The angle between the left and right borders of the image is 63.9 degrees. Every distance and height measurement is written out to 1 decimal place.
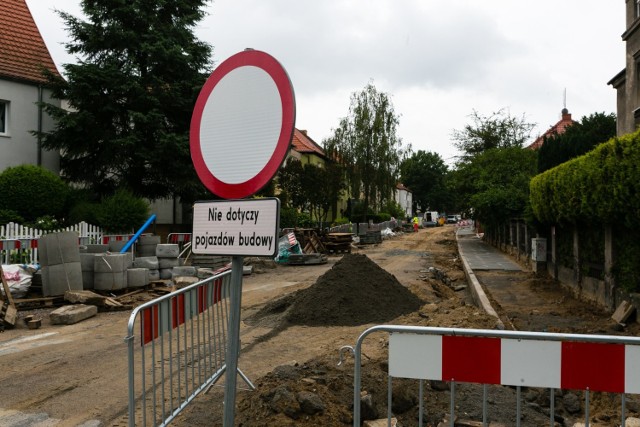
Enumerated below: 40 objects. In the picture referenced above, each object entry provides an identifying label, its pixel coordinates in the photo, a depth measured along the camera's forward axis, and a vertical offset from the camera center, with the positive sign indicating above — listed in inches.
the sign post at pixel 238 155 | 99.1 +12.7
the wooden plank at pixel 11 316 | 346.6 -68.4
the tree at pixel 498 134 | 1598.2 +263.5
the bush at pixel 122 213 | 684.1 +4.8
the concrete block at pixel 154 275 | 534.2 -60.8
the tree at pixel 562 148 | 768.9 +108.5
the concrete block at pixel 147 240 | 650.2 -29.4
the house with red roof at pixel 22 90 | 800.3 +201.7
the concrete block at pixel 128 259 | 482.0 -40.8
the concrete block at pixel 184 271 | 569.0 -60.0
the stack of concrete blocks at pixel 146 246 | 650.8 -37.1
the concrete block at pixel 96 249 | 539.5 -34.1
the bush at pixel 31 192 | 673.0 +32.8
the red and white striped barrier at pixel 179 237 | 838.5 -33.9
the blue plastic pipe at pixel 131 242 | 559.2 -28.1
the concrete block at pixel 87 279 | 470.0 -57.4
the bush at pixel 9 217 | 644.7 -1.1
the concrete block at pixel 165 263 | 569.9 -51.2
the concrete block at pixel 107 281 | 467.2 -58.6
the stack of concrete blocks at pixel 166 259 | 567.8 -47.0
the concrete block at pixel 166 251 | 570.6 -37.9
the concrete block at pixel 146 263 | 530.9 -47.9
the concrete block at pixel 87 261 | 468.6 -40.7
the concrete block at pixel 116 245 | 599.8 -33.6
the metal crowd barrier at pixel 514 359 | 104.9 -29.8
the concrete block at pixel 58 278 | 429.7 -52.0
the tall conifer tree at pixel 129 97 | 814.5 +195.3
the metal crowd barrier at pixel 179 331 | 146.9 -39.1
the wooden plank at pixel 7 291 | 374.6 -55.3
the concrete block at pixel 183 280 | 498.2 -62.8
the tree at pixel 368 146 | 1771.7 +249.8
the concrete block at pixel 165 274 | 566.9 -63.1
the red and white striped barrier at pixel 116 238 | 645.3 -26.9
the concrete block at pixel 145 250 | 652.1 -42.4
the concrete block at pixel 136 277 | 490.0 -58.2
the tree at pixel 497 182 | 1131.3 +89.4
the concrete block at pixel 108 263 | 466.0 -42.5
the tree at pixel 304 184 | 1448.1 +94.9
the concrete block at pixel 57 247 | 426.0 -26.1
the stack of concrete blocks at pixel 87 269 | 469.1 -48.0
